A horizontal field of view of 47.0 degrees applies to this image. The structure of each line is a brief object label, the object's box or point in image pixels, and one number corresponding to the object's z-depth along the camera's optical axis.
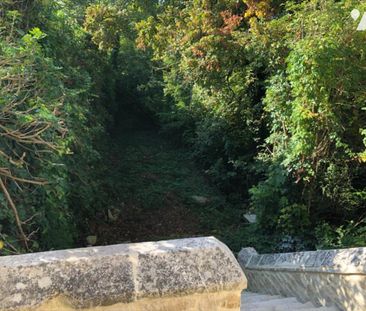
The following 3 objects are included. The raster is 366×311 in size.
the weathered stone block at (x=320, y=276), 3.31
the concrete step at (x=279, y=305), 3.79
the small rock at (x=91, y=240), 8.24
